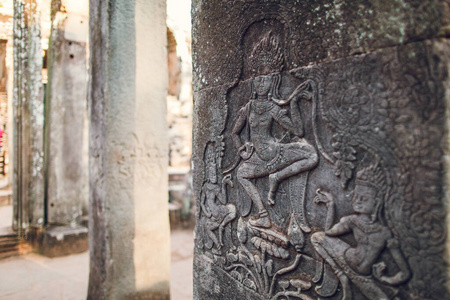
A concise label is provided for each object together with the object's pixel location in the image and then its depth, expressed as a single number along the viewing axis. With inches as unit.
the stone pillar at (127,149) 85.7
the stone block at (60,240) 165.5
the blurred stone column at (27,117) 172.1
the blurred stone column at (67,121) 175.8
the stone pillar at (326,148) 35.7
